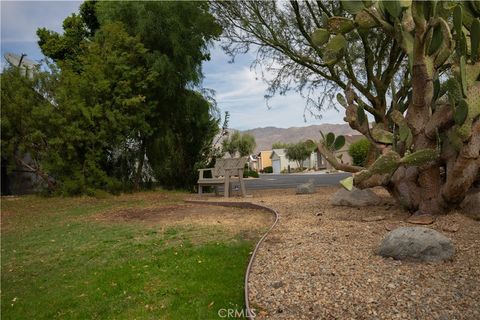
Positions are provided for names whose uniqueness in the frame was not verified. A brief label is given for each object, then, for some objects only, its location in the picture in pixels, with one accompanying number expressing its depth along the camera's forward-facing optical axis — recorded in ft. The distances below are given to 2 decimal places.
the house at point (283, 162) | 192.47
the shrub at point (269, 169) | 211.61
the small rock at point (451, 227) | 16.26
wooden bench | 36.06
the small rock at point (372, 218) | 19.44
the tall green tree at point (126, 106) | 42.50
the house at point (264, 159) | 253.03
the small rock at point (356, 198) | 23.88
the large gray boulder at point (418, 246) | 13.11
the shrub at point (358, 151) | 104.99
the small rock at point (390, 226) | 17.46
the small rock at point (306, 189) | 36.21
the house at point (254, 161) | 234.05
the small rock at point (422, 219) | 17.72
